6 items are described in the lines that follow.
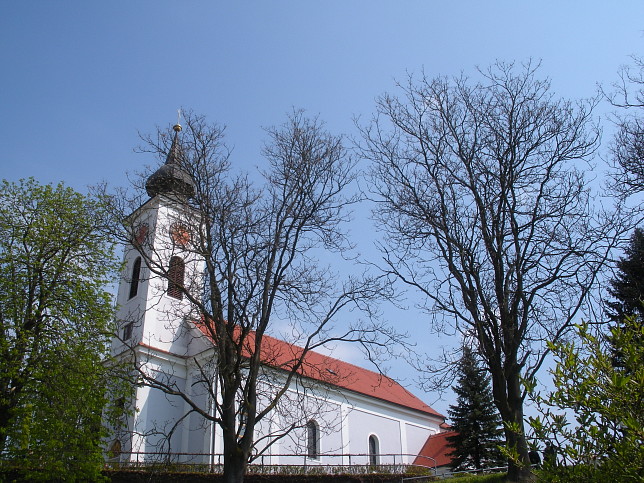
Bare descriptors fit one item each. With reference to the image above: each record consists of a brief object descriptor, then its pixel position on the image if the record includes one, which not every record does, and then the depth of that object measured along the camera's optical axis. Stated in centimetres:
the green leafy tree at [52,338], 1516
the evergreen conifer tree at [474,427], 2628
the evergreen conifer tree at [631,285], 475
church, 1271
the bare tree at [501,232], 1090
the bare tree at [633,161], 1212
